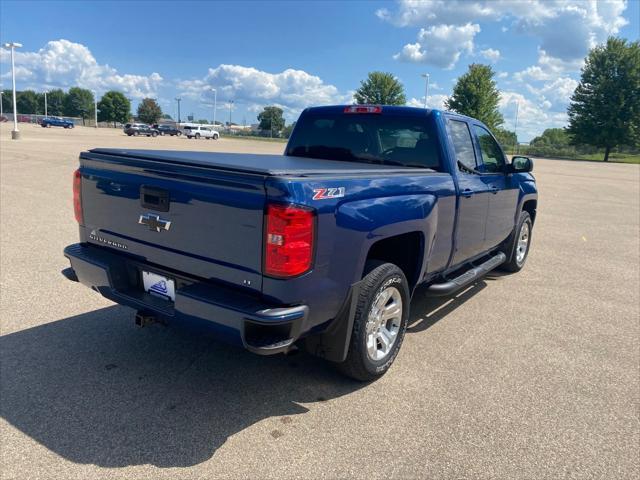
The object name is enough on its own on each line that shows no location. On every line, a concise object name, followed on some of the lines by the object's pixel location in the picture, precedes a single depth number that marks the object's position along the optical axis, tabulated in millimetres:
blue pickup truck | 2703
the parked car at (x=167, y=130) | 71688
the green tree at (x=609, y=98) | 57219
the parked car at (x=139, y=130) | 59781
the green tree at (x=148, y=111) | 115312
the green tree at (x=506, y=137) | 56438
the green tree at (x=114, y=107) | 107875
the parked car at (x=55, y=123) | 70125
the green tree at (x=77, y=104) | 123075
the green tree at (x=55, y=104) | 126625
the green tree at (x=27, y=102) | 124912
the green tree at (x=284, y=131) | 103344
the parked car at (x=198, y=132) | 67938
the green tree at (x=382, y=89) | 60062
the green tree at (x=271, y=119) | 113250
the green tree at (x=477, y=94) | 51938
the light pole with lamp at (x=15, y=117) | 32284
